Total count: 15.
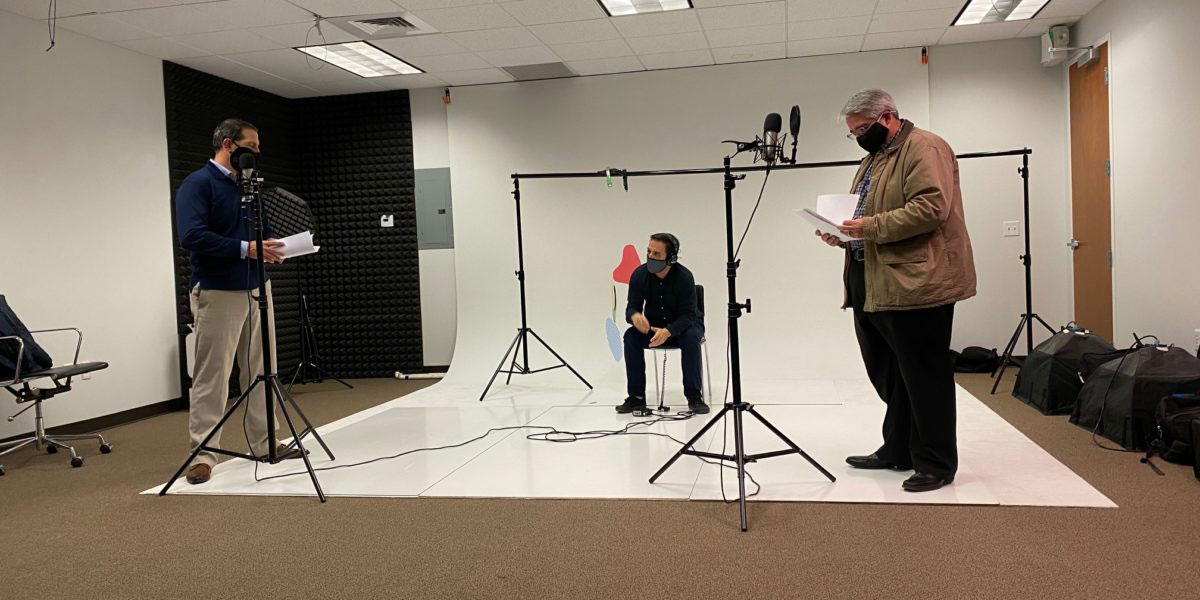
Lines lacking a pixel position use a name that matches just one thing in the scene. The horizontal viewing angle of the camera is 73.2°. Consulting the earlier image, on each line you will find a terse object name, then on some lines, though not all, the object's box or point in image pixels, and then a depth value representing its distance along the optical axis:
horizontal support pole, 5.14
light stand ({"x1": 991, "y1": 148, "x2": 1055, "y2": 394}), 5.30
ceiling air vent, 5.31
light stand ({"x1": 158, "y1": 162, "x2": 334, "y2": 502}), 3.35
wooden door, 5.59
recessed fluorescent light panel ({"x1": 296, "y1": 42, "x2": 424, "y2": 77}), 6.07
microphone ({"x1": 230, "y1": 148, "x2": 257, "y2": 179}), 3.35
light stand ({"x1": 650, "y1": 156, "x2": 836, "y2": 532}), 3.02
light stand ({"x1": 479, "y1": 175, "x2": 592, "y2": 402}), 5.80
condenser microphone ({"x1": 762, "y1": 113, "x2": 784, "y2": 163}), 3.16
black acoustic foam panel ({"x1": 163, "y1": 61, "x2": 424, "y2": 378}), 7.47
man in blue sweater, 3.63
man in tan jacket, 2.87
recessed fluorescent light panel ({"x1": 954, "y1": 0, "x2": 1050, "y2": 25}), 5.57
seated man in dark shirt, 4.99
